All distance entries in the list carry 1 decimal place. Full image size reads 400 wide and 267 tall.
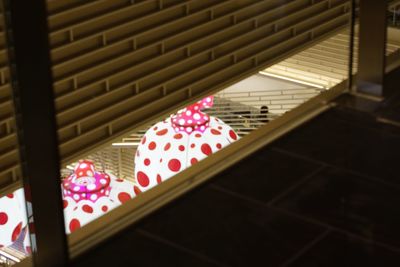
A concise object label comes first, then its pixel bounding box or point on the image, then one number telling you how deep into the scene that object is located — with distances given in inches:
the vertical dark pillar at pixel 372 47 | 79.7
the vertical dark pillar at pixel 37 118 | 44.1
